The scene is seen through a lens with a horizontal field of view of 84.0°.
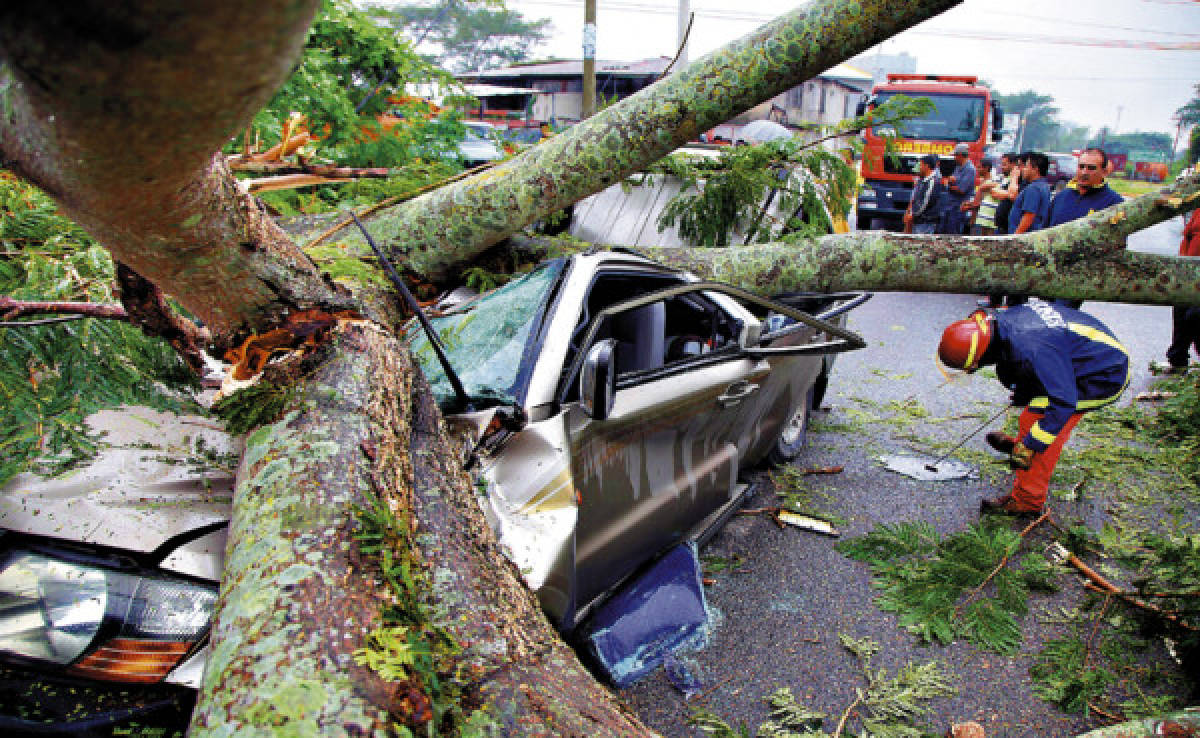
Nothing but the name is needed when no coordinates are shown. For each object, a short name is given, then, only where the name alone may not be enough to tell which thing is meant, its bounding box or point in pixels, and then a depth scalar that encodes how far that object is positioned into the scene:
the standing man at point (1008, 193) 8.65
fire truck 13.20
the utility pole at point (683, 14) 17.44
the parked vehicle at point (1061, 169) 20.16
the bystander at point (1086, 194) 5.91
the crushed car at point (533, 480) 1.53
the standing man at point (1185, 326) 5.88
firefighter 3.75
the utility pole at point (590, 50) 11.98
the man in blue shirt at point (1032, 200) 7.03
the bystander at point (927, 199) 9.59
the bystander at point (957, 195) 9.57
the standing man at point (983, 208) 10.19
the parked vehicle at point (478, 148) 12.28
